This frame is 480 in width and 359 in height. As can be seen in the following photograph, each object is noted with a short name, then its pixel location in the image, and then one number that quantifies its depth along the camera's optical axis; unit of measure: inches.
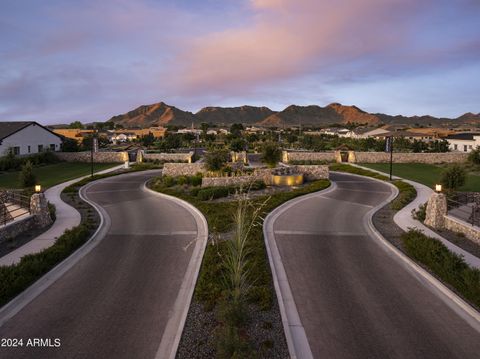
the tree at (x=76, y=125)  5753.0
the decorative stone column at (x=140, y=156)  2028.5
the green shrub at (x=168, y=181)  1206.9
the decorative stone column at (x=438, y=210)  694.5
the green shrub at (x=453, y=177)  963.2
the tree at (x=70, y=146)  2405.5
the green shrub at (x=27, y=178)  1160.2
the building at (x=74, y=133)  3897.6
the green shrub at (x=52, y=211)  771.2
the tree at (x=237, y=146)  2262.6
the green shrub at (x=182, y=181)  1221.7
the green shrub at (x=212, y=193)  984.8
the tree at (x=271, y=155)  1366.9
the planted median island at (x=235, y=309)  303.3
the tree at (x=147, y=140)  3324.3
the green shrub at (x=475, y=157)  1599.0
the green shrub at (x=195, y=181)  1194.0
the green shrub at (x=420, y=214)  749.9
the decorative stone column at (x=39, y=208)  698.9
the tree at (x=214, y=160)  1270.9
